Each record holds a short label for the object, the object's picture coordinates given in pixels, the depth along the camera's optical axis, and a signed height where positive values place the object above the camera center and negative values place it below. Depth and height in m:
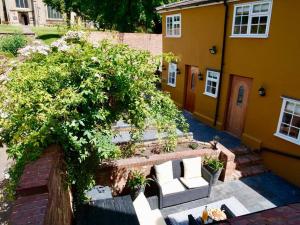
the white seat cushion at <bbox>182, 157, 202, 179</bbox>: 7.97 -3.97
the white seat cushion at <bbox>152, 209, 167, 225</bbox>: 6.00 -4.31
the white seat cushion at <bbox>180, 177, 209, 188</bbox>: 7.58 -4.29
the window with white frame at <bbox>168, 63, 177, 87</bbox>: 15.70 -1.91
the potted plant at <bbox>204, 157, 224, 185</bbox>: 8.09 -4.02
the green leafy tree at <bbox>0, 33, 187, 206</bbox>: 4.03 -1.16
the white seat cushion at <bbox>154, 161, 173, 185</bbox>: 7.61 -3.98
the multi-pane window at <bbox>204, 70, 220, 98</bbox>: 11.93 -1.85
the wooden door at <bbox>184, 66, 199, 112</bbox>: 13.97 -2.40
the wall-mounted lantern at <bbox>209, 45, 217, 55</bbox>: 11.64 -0.18
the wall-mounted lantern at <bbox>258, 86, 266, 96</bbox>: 9.31 -1.66
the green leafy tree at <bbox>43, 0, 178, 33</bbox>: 23.23 +3.01
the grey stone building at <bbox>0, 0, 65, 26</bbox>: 48.75 +6.06
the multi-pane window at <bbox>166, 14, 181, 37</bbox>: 14.56 +1.23
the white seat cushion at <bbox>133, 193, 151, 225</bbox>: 6.00 -4.16
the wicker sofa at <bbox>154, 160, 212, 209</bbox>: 7.23 -4.38
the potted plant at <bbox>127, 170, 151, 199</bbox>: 7.26 -4.14
